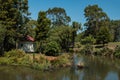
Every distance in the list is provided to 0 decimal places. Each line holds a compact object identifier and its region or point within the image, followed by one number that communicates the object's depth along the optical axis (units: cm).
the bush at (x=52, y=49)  2521
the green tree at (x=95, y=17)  4881
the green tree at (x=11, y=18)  2325
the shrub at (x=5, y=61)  1987
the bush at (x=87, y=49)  3890
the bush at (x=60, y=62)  1940
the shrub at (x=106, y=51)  3569
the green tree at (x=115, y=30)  5146
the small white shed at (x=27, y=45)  2882
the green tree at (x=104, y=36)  4059
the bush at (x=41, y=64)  1784
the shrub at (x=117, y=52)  3269
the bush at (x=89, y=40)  4114
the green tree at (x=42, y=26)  2647
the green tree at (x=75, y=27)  4132
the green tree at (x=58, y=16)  4946
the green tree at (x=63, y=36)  3366
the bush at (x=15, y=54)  2106
